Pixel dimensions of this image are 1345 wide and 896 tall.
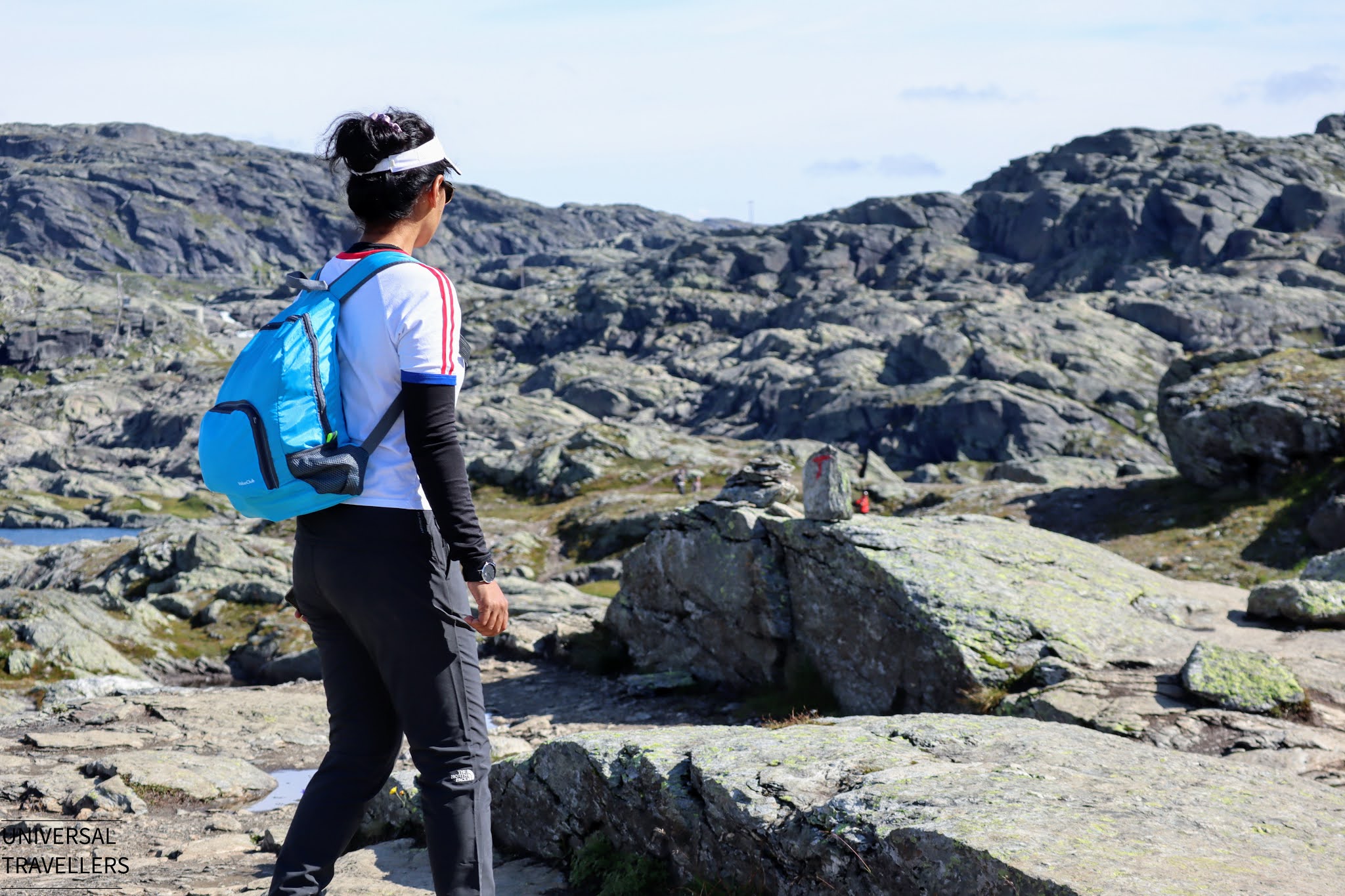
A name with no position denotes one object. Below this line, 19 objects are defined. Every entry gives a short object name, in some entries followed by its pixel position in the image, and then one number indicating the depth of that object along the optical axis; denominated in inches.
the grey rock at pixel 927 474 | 5103.3
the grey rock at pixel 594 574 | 1985.7
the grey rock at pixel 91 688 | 995.9
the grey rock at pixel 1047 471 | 3132.4
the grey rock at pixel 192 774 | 584.7
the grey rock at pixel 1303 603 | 660.1
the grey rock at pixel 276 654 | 1282.0
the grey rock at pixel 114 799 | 506.9
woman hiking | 197.3
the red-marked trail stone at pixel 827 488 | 777.6
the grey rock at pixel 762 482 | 1005.8
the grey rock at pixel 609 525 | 2388.0
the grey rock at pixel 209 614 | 1620.3
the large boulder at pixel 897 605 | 622.2
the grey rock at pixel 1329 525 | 1196.5
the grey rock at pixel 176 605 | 1669.5
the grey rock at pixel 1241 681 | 489.1
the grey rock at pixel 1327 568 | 799.7
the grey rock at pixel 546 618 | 1112.8
